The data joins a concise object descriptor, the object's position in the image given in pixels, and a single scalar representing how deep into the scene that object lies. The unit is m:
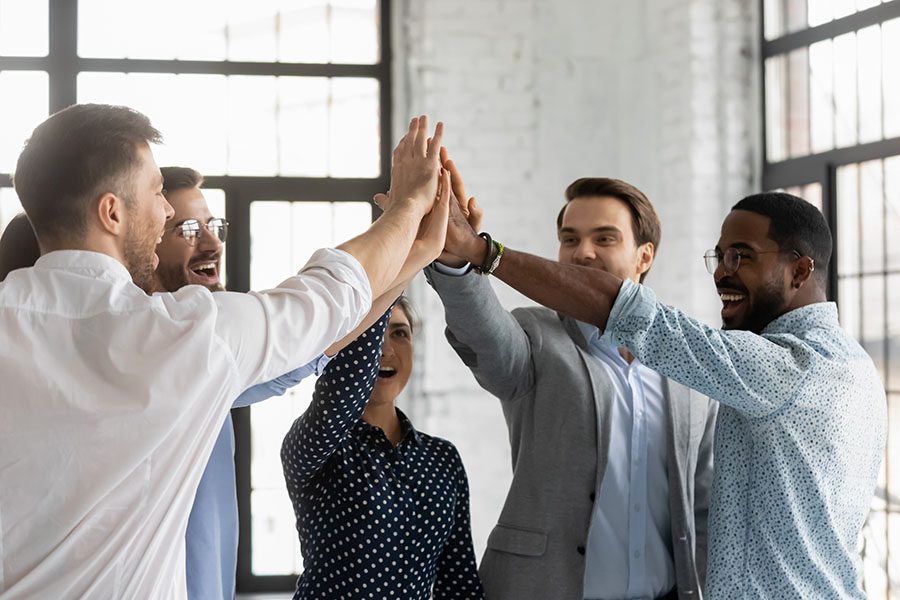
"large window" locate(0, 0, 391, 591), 4.84
